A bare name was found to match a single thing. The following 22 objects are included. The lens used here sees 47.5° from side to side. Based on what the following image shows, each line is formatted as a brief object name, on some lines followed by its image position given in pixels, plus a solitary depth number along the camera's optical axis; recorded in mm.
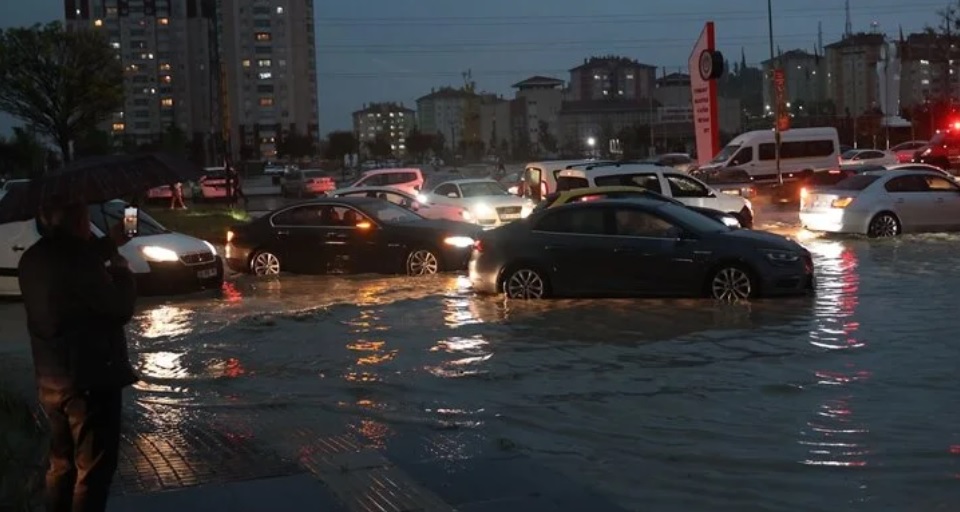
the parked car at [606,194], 19547
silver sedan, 22875
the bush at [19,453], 5801
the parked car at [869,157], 51516
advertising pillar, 39062
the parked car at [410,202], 25350
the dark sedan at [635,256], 14023
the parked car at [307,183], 52031
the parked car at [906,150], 55375
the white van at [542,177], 26656
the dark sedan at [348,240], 18750
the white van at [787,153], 39281
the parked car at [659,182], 22391
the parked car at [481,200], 26416
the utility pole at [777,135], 37188
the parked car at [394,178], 37312
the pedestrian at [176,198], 41125
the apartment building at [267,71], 143875
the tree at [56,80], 39188
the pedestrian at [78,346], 4895
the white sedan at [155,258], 16531
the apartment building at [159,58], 138500
